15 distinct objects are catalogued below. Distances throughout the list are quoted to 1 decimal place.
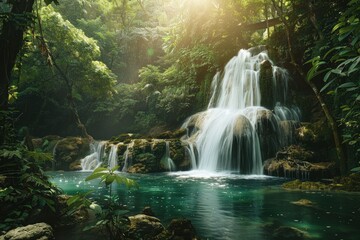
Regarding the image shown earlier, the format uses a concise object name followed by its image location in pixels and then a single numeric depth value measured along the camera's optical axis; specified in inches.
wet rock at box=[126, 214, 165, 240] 182.9
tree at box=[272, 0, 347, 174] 417.1
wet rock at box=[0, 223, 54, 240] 152.0
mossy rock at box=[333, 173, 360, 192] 368.5
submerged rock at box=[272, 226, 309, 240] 196.4
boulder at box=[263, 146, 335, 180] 486.7
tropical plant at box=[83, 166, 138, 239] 122.0
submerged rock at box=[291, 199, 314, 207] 295.4
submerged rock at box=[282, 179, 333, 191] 381.4
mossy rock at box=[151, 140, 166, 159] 670.5
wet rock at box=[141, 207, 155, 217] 219.7
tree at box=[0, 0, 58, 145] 189.2
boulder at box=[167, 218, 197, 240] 182.1
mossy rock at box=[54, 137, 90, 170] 773.3
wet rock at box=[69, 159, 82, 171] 746.2
